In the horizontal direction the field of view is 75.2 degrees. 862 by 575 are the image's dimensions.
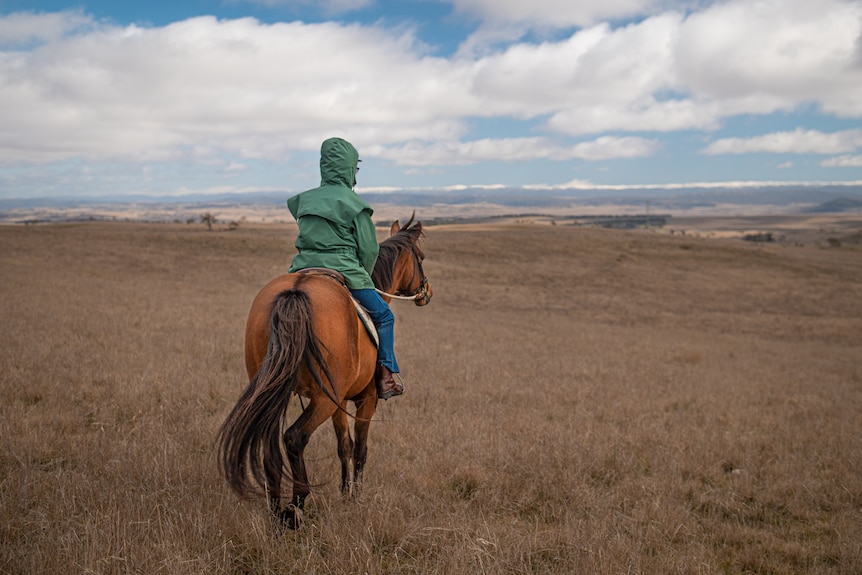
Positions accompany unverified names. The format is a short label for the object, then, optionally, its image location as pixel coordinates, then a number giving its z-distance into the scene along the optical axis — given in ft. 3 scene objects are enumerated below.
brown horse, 13.10
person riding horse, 16.28
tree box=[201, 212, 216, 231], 191.82
